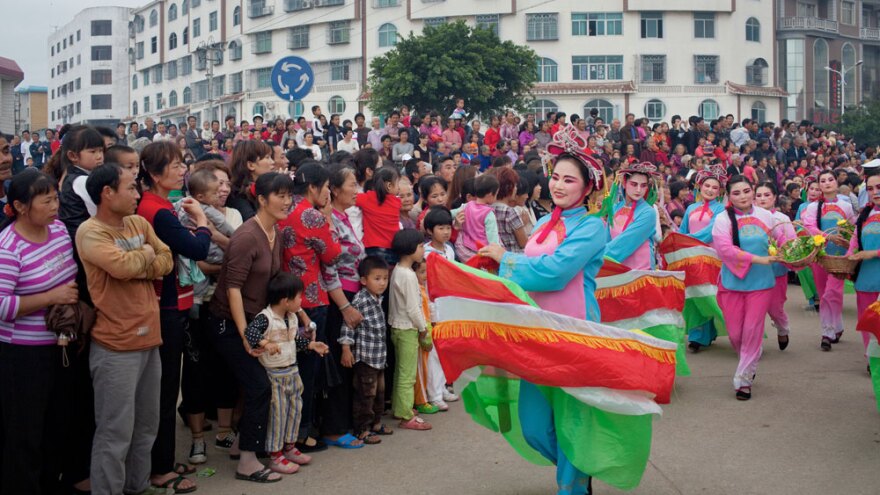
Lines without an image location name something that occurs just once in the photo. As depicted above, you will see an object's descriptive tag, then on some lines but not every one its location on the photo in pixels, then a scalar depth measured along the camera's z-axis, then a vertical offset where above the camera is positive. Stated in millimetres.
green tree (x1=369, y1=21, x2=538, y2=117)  38031 +8066
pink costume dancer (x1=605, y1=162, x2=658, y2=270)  7664 +303
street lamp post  58191 +11504
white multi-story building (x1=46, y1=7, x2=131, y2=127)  84250 +18786
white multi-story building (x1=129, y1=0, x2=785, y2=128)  51312 +12406
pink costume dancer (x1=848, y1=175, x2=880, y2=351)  7633 +65
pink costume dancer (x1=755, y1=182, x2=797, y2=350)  9078 -325
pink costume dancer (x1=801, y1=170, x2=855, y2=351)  10031 +329
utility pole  55681 +14536
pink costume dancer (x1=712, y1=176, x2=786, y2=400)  7715 -143
